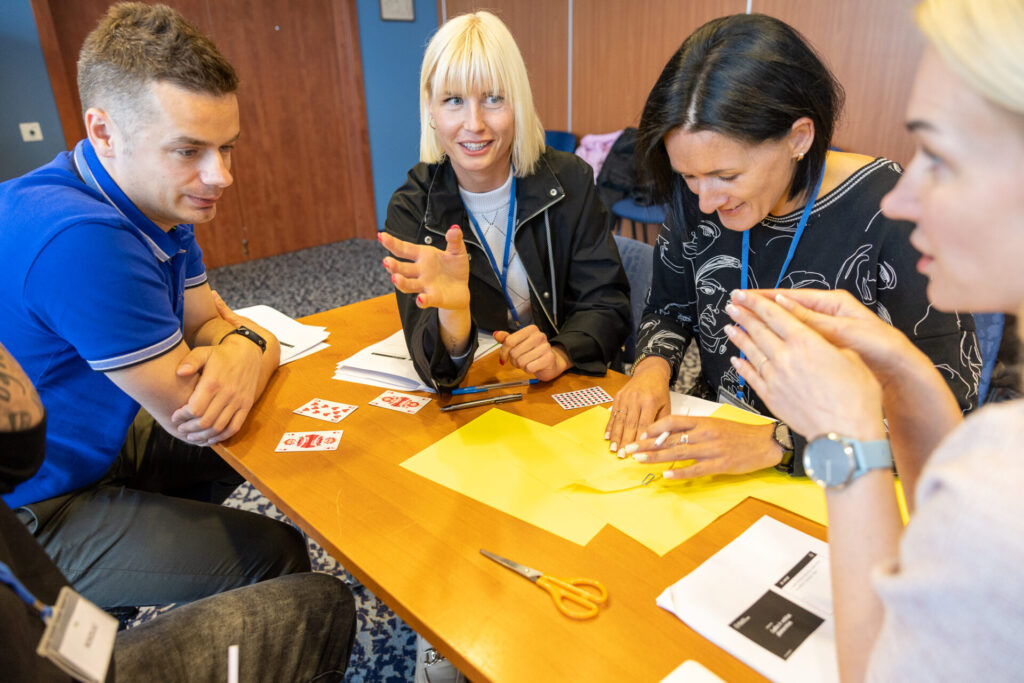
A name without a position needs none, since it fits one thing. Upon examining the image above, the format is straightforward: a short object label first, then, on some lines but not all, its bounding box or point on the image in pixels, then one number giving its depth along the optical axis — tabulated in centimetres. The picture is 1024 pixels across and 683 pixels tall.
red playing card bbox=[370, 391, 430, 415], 135
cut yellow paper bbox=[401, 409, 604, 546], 99
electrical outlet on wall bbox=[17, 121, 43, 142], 382
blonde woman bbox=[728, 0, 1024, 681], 50
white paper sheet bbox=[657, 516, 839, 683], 73
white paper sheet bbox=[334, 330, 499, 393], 146
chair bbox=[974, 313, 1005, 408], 156
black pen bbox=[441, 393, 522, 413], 133
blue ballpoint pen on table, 140
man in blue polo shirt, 113
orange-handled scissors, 81
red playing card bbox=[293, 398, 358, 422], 132
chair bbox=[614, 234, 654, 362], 196
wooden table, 76
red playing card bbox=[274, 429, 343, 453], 122
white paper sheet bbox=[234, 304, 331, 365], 163
